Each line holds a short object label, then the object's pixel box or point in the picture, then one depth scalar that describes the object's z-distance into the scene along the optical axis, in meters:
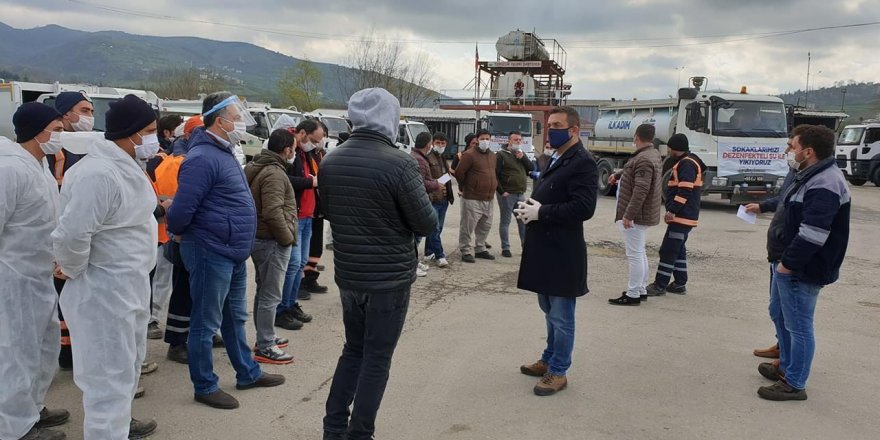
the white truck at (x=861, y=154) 23.42
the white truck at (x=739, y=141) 14.13
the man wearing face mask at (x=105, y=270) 2.71
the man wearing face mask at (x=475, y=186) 8.49
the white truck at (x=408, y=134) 21.70
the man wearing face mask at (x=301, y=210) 5.39
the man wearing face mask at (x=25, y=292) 3.00
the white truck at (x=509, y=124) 22.05
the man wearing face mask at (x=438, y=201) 8.02
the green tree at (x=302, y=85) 43.16
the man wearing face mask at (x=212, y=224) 3.44
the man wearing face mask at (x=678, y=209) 6.73
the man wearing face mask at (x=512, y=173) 8.80
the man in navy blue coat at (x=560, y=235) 4.00
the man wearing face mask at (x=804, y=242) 3.82
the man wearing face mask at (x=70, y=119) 4.43
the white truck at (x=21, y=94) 15.88
